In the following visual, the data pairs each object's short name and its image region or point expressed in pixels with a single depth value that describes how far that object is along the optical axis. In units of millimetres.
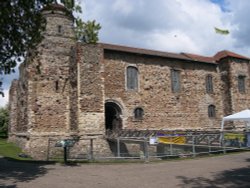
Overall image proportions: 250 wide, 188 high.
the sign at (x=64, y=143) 13438
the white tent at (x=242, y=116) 17391
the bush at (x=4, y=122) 44094
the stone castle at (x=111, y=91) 21906
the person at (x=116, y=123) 24145
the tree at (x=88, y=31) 30078
